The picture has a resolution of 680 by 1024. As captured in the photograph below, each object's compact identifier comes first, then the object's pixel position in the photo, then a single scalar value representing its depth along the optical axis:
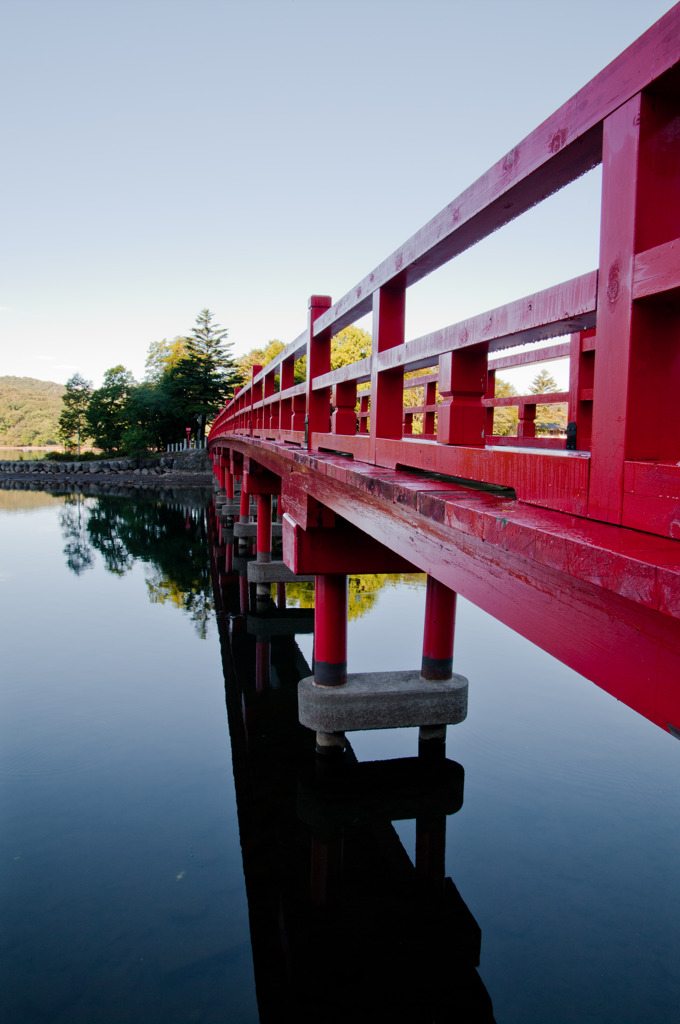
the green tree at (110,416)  56.91
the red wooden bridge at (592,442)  1.47
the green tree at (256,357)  63.94
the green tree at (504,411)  33.87
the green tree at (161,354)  70.88
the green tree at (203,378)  54.69
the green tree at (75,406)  63.59
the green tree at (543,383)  80.98
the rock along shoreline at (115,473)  49.78
